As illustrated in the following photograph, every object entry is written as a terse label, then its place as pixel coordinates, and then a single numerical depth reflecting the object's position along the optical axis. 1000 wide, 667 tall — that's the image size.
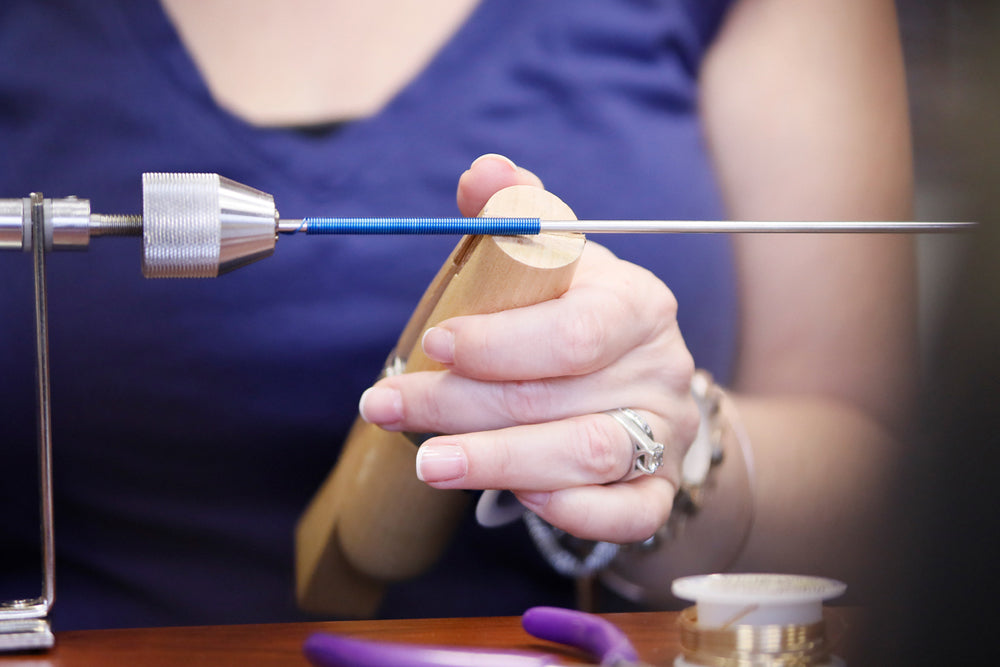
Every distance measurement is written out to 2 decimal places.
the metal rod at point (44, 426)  0.63
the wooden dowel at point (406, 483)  0.63
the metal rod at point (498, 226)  0.62
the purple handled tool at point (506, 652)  0.58
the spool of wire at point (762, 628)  0.59
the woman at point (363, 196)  0.81
